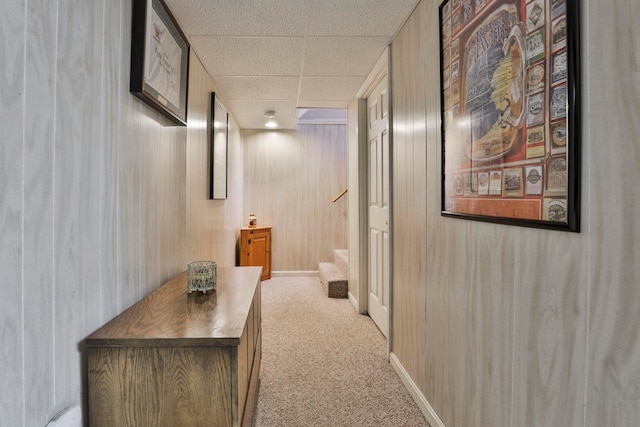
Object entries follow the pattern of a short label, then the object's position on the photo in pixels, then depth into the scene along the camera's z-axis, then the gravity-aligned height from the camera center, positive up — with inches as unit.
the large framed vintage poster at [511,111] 33.4 +13.5
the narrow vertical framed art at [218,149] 110.0 +24.5
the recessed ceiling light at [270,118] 159.7 +51.1
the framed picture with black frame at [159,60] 54.9 +29.6
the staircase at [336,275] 154.0 -27.6
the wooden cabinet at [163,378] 39.8 -19.2
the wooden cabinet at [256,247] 176.1 -15.9
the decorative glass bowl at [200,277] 61.1 -10.8
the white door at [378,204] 107.0 +5.2
